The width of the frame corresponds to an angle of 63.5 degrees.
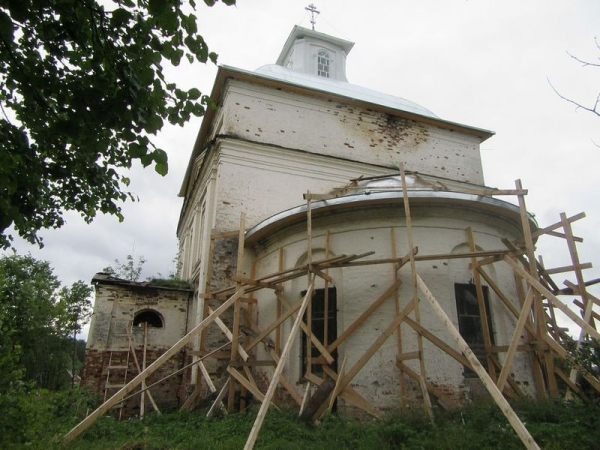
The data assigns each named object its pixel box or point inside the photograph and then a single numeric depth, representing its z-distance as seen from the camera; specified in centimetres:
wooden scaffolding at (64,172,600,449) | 777
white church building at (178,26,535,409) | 928
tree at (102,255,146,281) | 2161
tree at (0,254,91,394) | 2289
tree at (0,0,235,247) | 432
